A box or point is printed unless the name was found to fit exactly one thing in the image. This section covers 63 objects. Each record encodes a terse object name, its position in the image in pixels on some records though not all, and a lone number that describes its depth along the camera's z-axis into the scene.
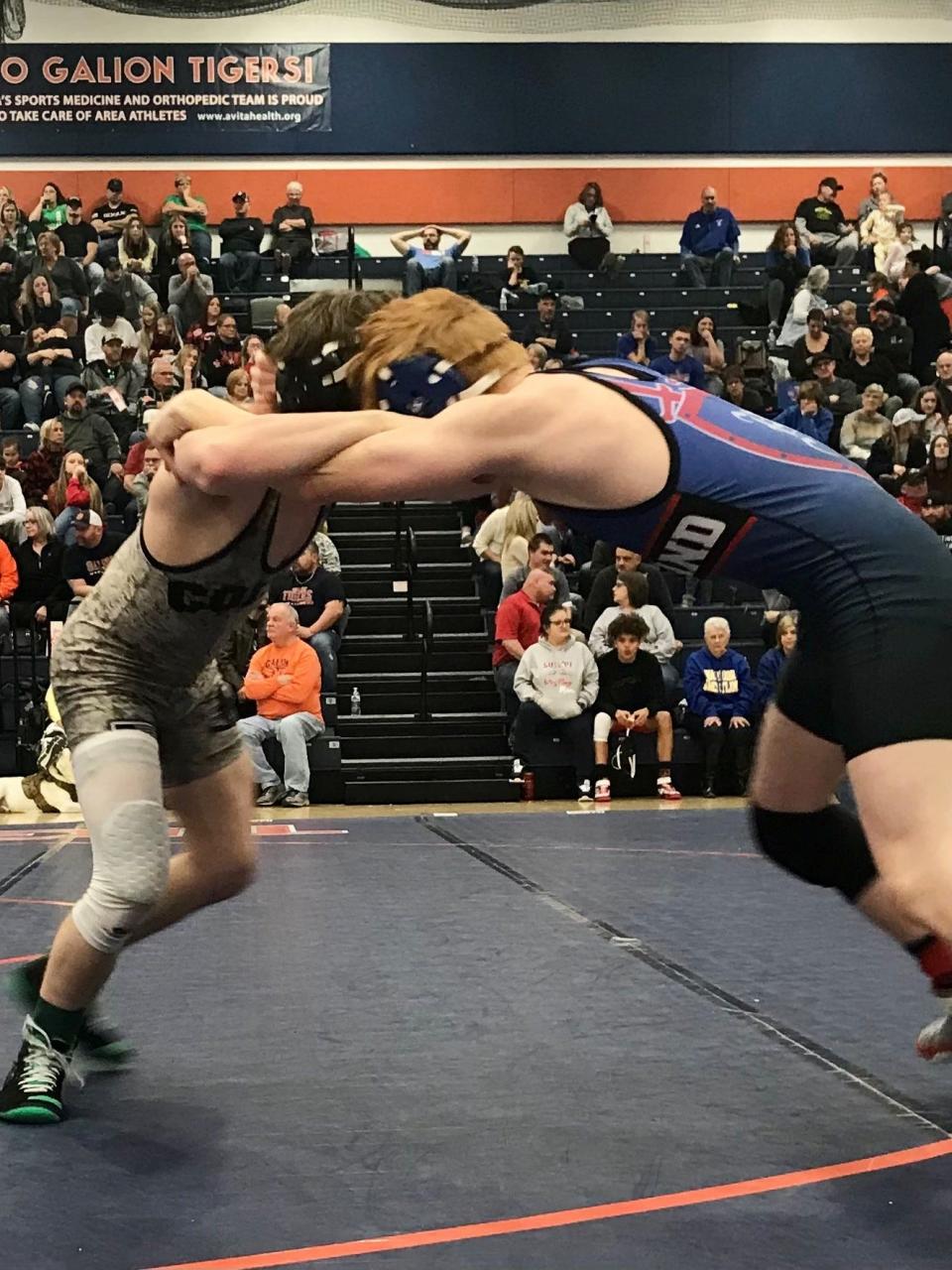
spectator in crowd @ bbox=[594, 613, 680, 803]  9.33
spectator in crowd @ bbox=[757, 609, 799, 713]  9.37
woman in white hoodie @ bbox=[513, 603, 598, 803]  9.34
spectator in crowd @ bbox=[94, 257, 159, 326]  14.10
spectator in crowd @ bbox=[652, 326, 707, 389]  12.69
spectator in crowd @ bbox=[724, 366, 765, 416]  12.31
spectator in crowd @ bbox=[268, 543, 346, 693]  9.88
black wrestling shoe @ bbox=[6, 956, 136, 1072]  3.29
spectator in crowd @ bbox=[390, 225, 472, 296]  15.14
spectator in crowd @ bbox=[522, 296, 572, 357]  13.83
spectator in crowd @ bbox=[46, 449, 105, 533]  10.18
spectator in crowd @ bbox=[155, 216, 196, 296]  15.27
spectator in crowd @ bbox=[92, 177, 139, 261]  15.74
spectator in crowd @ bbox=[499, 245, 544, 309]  15.19
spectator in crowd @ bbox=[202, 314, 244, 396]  12.72
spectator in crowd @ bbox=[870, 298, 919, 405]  13.99
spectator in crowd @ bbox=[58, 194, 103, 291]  15.38
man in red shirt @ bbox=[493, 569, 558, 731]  9.81
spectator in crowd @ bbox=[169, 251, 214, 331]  14.29
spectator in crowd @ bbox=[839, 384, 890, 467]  12.13
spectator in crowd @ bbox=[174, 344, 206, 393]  12.19
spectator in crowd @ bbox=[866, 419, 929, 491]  11.54
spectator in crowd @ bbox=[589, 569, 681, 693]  9.67
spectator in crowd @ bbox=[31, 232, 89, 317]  14.41
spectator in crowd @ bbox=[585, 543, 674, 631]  9.84
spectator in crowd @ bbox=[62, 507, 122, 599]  9.78
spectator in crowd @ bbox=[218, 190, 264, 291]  15.41
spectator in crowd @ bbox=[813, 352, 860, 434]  12.70
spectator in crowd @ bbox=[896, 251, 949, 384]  14.66
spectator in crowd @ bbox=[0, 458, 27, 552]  10.34
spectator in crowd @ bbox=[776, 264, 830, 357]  14.86
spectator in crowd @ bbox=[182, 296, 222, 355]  12.95
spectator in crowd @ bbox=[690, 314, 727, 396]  13.47
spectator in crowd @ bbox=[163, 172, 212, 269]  17.16
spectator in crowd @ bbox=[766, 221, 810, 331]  15.49
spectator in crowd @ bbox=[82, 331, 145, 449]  12.22
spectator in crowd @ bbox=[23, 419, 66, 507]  10.89
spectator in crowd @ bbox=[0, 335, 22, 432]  13.02
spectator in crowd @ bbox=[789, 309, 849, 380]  13.33
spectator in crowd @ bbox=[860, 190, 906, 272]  16.80
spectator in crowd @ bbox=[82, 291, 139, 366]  13.52
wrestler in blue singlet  2.42
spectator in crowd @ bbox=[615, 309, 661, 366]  13.65
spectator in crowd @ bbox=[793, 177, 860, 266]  16.86
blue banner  18.31
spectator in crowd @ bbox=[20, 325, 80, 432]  12.87
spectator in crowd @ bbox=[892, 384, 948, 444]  11.87
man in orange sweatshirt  9.02
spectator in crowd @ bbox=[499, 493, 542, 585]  10.42
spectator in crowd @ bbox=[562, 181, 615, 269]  17.38
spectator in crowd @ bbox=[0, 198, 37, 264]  15.05
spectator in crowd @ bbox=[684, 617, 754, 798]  9.35
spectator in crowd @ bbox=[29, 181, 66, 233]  16.27
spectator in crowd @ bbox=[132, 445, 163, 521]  10.48
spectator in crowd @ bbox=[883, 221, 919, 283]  16.04
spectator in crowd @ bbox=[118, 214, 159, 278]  15.43
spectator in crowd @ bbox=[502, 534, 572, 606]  9.95
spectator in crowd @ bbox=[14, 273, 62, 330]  13.82
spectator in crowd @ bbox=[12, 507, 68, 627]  9.86
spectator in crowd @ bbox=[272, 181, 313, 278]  15.77
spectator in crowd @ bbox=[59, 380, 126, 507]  11.62
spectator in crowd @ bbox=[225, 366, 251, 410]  8.91
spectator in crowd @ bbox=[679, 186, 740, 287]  16.66
